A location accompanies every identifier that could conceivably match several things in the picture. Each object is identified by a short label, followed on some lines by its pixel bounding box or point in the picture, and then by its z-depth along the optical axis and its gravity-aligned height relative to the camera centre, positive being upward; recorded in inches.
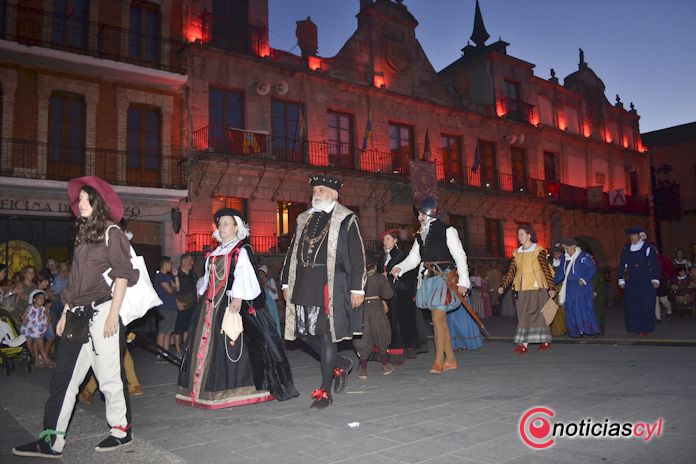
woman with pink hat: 150.6 -5.8
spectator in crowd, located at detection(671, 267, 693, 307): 646.5 -17.6
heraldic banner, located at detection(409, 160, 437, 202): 885.8 +167.3
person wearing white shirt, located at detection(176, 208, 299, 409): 198.5 -19.2
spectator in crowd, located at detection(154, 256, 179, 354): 402.9 -11.3
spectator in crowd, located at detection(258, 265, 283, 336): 437.9 -3.5
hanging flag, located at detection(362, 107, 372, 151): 882.8 +237.1
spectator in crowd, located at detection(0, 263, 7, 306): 392.3 +5.6
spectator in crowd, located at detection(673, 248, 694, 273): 660.8 +16.1
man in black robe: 200.1 +2.4
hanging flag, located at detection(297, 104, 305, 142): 827.4 +237.4
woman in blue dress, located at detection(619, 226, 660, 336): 394.6 -2.8
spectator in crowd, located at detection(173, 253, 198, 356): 398.3 -6.1
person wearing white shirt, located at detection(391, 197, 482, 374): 267.6 +11.1
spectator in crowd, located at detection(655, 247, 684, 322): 567.0 -3.1
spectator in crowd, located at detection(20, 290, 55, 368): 361.4 -20.5
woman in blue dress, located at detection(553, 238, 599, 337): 390.9 -9.5
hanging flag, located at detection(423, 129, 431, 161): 927.0 +220.0
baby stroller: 335.3 -29.0
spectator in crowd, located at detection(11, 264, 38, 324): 385.6 +4.2
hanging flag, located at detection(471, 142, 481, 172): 1000.9 +211.6
